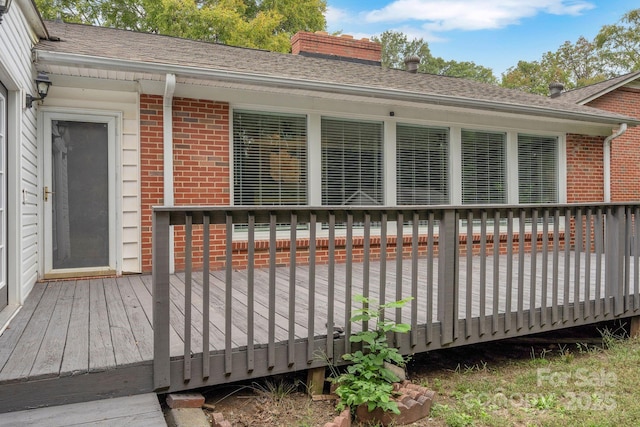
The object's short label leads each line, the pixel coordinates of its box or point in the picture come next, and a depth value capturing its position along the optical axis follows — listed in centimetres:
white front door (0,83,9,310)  314
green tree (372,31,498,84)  3008
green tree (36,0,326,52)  1524
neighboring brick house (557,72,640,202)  824
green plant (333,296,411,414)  237
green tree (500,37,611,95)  2353
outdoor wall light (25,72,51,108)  397
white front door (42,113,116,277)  455
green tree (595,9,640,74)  2172
